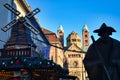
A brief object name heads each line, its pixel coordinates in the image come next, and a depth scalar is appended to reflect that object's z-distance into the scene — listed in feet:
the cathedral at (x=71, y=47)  164.54
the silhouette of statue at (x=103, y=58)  12.19
